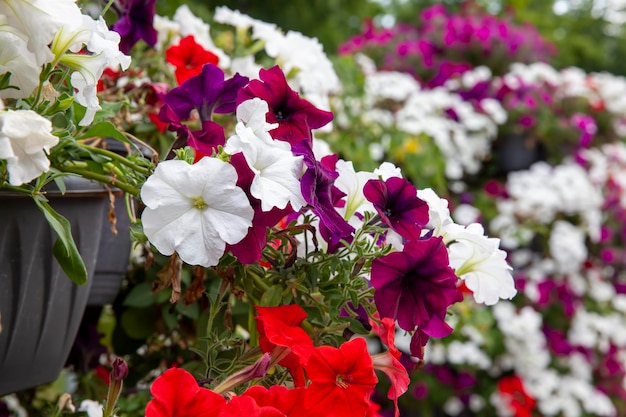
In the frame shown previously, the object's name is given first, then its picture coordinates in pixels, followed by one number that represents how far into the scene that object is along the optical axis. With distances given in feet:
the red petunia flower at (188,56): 3.58
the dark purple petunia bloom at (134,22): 3.30
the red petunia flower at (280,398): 2.21
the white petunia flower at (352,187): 2.67
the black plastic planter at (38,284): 2.60
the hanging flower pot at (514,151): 11.92
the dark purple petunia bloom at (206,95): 2.89
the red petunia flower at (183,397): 2.05
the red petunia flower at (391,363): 2.49
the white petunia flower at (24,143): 1.81
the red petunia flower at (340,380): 2.25
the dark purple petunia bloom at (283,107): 2.66
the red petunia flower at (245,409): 2.02
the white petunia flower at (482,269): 2.71
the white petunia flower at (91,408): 2.74
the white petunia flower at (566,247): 11.00
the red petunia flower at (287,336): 2.37
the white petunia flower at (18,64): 2.06
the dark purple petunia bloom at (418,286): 2.41
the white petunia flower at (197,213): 2.15
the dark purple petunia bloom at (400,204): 2.52
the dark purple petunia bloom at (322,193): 2.34
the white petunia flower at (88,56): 2.20
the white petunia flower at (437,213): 2.68
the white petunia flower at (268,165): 2.21
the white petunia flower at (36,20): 2.07
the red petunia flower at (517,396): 10.07
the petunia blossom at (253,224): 2.27
